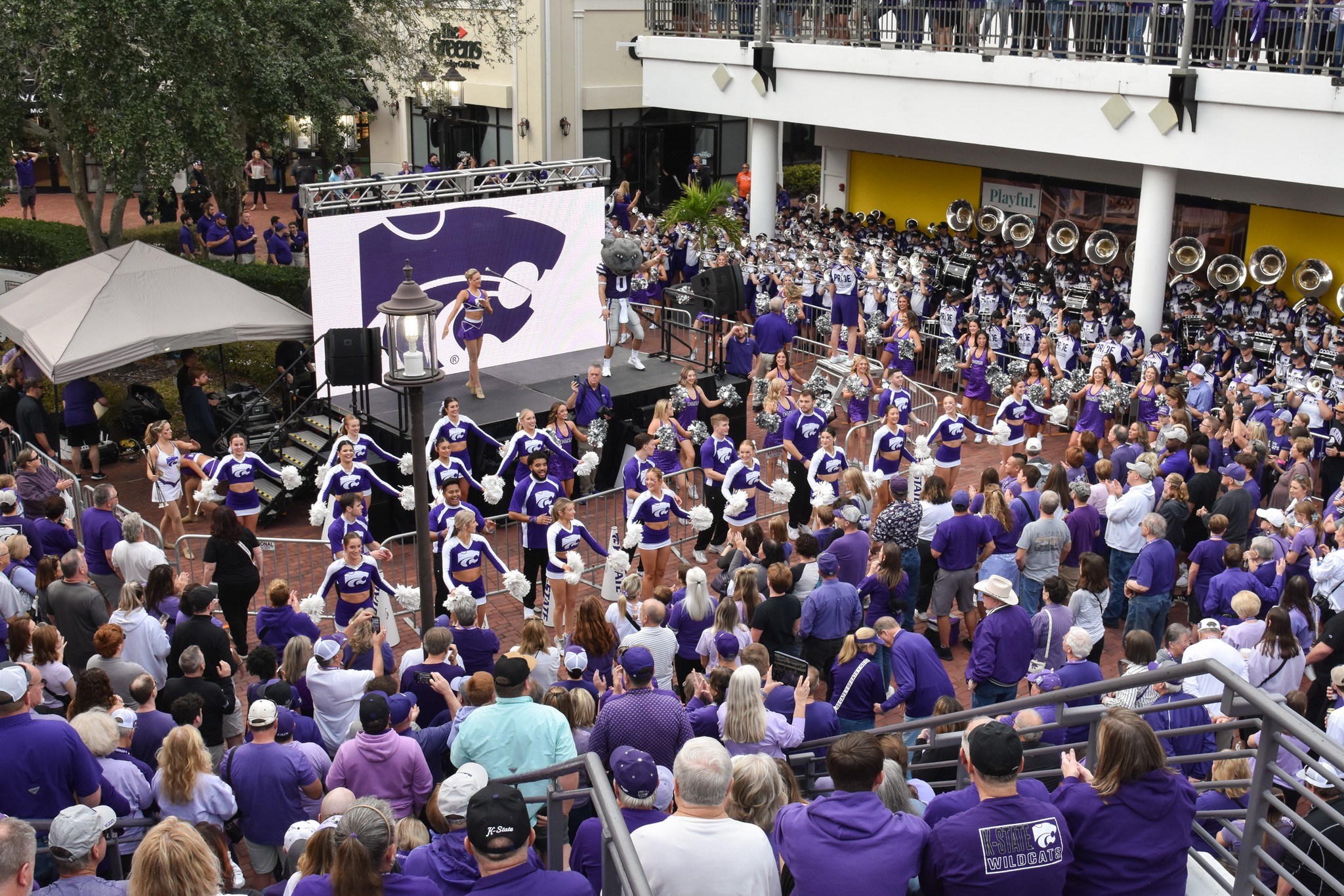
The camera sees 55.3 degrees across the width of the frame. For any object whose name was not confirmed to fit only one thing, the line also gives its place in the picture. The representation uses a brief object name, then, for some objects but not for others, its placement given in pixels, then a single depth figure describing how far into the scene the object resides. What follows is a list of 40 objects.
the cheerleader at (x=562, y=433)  14.14
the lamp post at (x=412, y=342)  9.09
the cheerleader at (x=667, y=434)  13.84
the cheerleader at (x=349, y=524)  11.80
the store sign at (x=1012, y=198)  24.78
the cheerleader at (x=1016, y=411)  15.08
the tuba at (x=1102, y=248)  22.80
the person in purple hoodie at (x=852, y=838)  4.65
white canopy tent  15.23
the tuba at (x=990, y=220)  25.27
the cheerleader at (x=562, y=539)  11.63
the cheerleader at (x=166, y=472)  13.55
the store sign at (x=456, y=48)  25.11
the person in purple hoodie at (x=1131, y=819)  4.70
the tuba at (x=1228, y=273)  20.97
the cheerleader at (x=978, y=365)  17.42
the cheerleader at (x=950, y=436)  14.37
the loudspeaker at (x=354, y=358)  13.50
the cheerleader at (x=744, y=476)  12.99
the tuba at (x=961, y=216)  25.88
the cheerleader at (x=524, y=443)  13.37
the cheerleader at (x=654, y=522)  12.30
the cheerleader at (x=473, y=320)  17.09
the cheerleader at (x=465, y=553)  11.22
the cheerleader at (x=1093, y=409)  15.34
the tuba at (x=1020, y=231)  24.69
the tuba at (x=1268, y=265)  20.48
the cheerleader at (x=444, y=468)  13.16
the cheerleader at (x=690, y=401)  15.01
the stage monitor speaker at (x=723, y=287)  19.06
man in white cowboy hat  9.25
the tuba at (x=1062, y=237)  23.88
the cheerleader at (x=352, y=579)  10.90
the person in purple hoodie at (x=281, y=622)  9.42
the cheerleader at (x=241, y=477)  13.27
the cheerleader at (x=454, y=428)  13.85
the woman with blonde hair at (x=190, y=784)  6.61
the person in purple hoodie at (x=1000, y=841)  4.57
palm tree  23.27
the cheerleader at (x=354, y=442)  13.30
